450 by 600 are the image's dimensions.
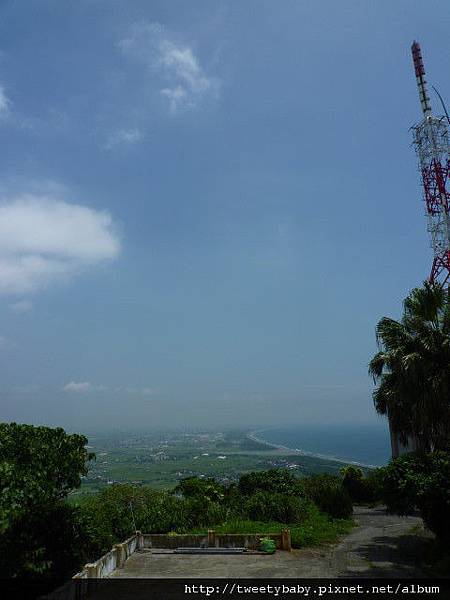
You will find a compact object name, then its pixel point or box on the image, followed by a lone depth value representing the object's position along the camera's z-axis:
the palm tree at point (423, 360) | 15.98
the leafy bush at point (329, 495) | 29.38
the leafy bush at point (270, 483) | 33.34
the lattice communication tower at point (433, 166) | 31.23
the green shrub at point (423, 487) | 15.94
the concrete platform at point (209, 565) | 17.03
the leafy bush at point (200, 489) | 32.53
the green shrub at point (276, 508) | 26.98
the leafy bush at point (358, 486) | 36.41
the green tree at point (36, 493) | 14.52
